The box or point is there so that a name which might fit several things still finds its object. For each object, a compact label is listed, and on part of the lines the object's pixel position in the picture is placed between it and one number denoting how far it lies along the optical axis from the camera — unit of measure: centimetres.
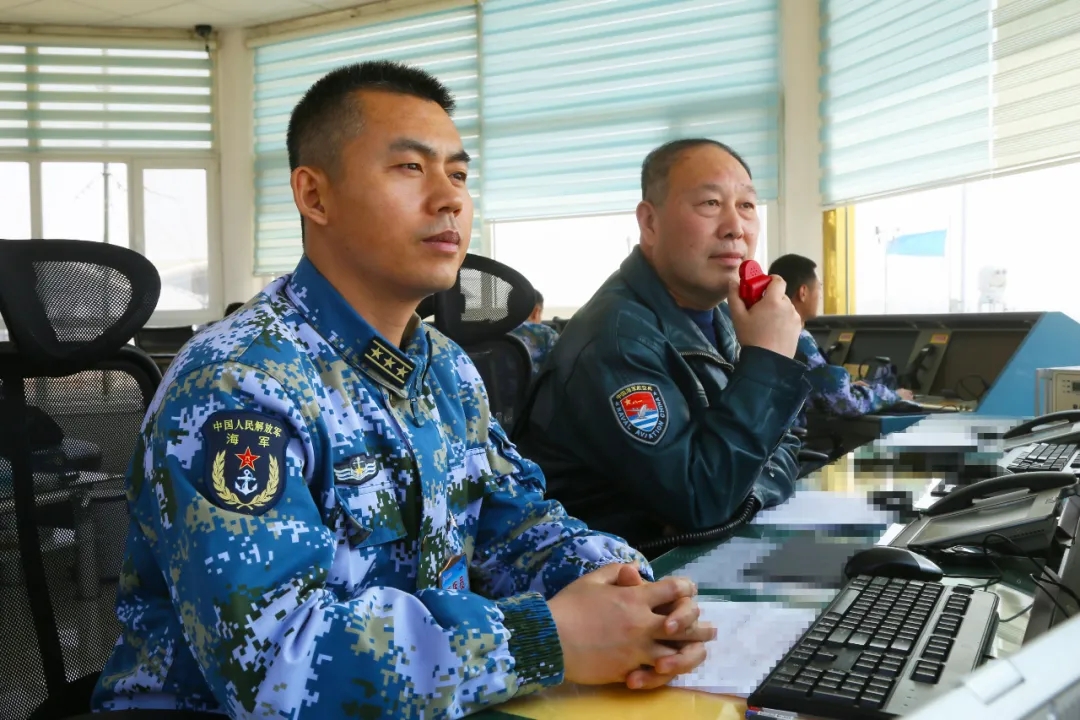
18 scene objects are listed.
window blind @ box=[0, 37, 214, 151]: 596
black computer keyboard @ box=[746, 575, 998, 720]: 72
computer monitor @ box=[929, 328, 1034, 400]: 338
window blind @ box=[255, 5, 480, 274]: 552
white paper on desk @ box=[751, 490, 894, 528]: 142
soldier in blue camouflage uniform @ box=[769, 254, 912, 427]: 320
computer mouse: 107
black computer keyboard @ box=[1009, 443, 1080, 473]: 161
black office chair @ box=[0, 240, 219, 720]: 115
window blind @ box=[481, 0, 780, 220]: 461
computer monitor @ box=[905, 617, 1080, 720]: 28
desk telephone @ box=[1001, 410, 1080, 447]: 189
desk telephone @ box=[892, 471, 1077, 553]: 116
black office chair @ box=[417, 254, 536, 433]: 215
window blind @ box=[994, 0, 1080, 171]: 327
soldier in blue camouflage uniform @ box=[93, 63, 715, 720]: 74
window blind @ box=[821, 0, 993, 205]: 367
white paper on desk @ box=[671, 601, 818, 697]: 83
